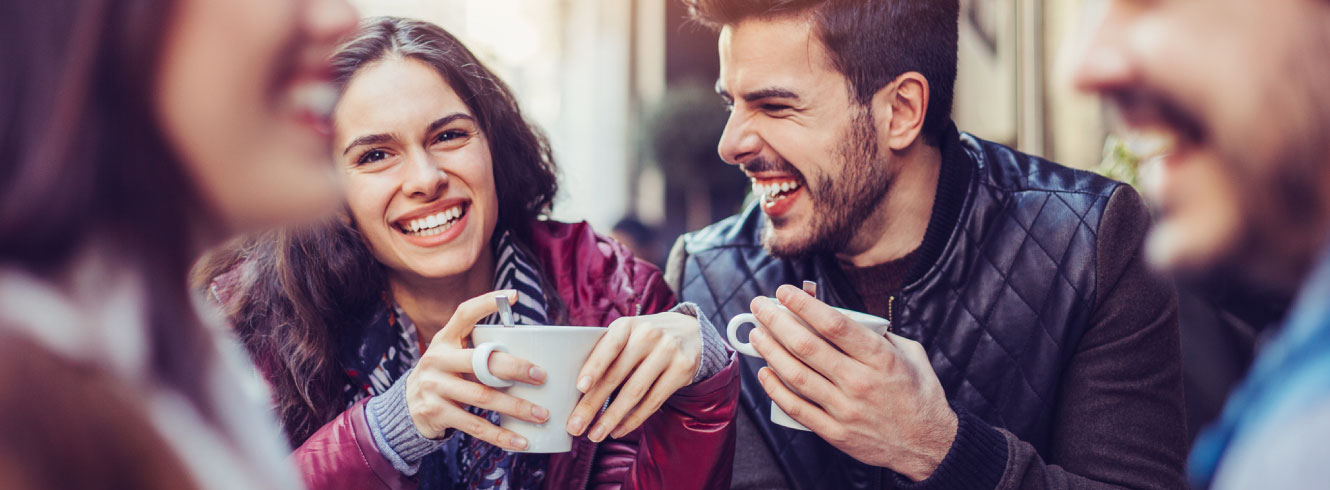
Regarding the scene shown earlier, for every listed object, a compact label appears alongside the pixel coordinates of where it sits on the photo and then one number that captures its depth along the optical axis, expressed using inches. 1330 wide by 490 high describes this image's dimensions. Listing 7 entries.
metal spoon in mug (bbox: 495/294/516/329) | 52.4
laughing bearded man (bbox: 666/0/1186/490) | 56.2
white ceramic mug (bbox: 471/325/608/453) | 48.3
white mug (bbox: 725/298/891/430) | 54.0
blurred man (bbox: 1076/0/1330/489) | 23.8
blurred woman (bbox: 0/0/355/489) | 19.1
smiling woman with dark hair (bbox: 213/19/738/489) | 52.4
